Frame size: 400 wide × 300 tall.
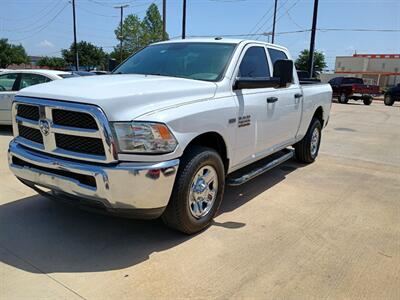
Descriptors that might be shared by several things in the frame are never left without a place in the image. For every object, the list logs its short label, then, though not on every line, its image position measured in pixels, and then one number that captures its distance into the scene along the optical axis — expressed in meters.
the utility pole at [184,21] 27.08
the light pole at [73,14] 43.06
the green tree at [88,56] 83.86
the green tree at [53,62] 91.15
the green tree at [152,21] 65.12
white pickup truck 3.10
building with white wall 65.56
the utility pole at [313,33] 20.45
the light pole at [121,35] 52.68
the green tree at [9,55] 74.47
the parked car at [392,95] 24.94
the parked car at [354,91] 24.78
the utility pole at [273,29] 35.25
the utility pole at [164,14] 26.27
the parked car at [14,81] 9.02
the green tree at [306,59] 73.66
